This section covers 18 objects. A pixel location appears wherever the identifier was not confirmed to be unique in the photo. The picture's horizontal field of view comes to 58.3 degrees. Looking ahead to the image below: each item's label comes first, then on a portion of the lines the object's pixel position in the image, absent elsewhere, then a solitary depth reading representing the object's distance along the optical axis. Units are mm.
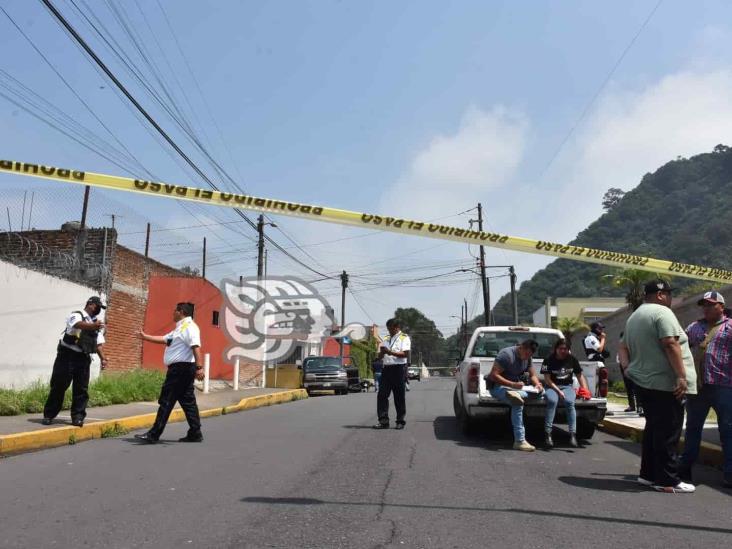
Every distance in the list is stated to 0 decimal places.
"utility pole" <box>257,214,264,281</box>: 26438
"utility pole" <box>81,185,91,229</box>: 15875
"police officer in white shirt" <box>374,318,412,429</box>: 9617
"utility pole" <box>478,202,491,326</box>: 39688
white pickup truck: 8414
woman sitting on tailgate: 8180
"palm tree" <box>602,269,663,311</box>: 26750
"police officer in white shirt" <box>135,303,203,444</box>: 7848
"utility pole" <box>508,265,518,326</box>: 43212
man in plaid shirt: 5750
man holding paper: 7918
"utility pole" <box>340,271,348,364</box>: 50906
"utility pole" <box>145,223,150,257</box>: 19219
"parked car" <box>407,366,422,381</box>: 62147
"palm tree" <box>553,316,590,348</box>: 44294
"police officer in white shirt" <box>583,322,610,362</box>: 11680
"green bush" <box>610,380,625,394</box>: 23562
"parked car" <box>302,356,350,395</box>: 24766
